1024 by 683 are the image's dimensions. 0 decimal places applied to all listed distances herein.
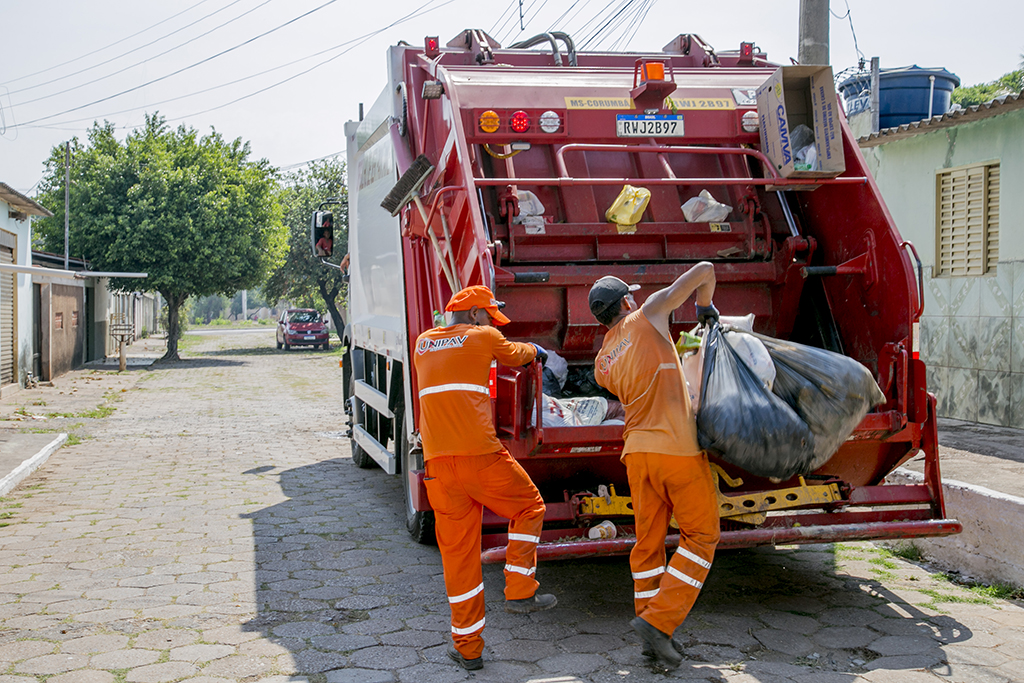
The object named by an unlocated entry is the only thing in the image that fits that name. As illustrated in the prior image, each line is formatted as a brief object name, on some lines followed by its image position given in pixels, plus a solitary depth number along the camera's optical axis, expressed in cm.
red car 3142
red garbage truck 416
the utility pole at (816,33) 735
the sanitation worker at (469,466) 370
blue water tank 1122
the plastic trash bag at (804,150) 475
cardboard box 475
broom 482
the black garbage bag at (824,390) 372
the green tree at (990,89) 3095
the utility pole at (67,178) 2268
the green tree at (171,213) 2408
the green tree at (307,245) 3194
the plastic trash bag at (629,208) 484
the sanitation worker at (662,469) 355
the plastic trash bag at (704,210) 509
